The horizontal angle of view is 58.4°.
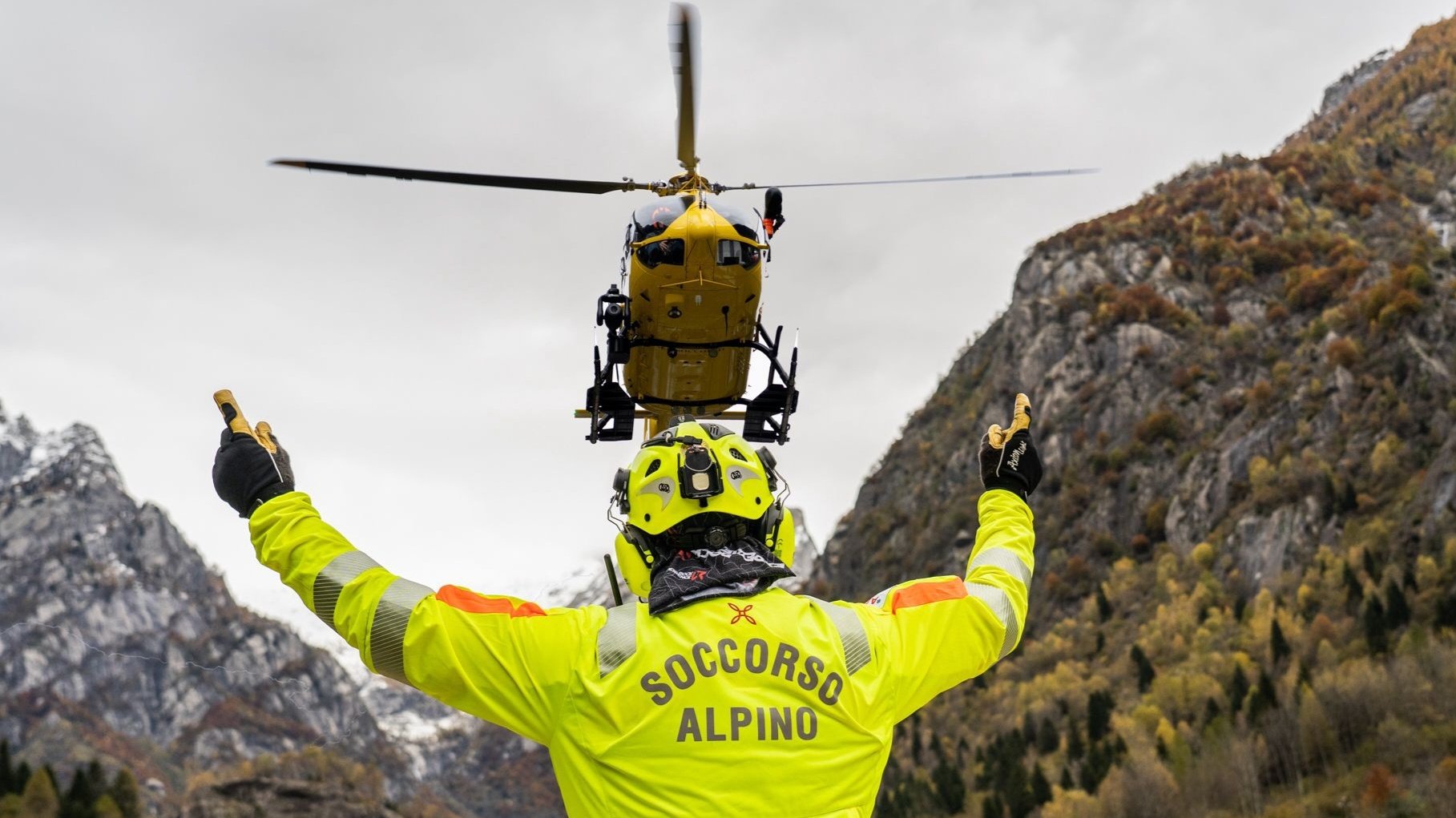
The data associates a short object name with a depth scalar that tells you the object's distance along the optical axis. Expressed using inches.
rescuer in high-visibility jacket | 164.1
